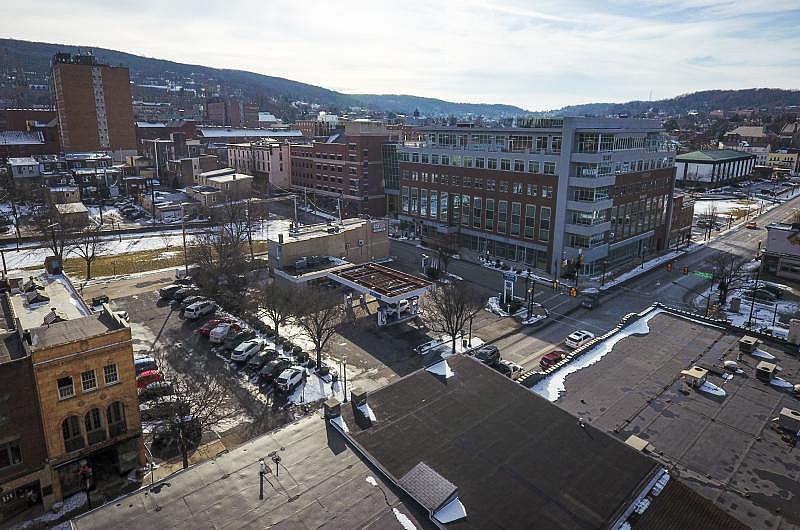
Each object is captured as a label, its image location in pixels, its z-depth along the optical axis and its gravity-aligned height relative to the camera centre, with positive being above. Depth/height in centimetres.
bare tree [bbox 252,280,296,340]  4197 -1345
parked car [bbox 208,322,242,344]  4200 -1603
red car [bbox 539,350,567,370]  3866 -1661
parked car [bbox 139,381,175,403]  3366 -1684
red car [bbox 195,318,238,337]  4375 -1623
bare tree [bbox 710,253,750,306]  5262 -1536
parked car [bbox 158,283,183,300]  5338 -1601
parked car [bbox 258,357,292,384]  3672 -1675
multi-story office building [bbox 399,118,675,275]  6103 -580
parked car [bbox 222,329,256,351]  4153 -1650
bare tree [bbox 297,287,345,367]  3828 -1369
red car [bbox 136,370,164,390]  3544 -1683
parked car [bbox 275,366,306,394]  3525 -1678
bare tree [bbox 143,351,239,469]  2688 -1637
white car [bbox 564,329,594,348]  4288 -1663
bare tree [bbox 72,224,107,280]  6161 -1435
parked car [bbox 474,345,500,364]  3875 -1625
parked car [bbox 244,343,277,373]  3812 -1663
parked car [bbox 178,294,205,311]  5028 -1600
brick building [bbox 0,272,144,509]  2356 -1308
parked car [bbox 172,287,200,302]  5259 -1597
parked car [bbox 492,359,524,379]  3753 -1688
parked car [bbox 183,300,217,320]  4772 -1607
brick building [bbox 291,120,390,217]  10006 -607
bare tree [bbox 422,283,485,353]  4125 -1412
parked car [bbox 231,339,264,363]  3903 -1632
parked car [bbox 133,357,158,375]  3766 -1683
